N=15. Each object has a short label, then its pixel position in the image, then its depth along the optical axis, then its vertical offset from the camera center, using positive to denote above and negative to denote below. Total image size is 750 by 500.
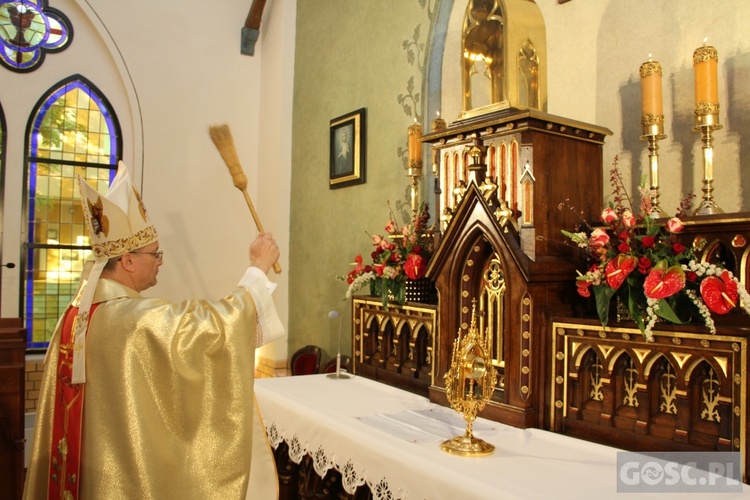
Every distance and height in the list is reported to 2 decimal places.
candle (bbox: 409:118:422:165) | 4.29 +0.79
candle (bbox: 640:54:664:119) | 2.80 +0.75
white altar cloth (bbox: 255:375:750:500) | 1.94 -0.64
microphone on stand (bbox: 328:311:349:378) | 3.86 -0.63
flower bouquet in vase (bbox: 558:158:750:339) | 2.08 -0.02
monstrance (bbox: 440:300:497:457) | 2.36 -0.40
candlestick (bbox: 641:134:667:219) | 2.79 +0.48
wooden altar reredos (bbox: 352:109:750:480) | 2.15 -0.19
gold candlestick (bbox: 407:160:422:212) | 4.33 +0.60
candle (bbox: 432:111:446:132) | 3.83 +0.83
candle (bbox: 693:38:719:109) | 2.59 +0.75
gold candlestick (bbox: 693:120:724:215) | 2.57 +0.40
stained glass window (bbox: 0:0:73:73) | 6.71 +2.39
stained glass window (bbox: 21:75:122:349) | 6.77 +0.86
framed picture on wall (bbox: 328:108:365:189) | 5.55 +1.01
